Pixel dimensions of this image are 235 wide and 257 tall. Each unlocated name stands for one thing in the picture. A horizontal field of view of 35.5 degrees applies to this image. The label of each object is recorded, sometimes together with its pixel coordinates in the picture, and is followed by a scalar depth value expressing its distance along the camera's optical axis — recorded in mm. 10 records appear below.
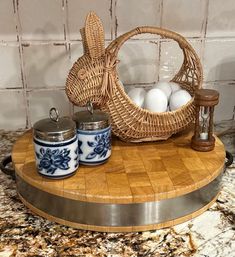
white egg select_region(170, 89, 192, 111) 781
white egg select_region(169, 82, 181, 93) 820
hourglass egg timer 724
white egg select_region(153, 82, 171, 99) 796
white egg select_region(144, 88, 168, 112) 751
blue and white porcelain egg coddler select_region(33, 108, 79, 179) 613
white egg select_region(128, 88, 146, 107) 771
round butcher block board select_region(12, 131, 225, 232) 613
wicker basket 693
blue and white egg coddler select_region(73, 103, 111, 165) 668
